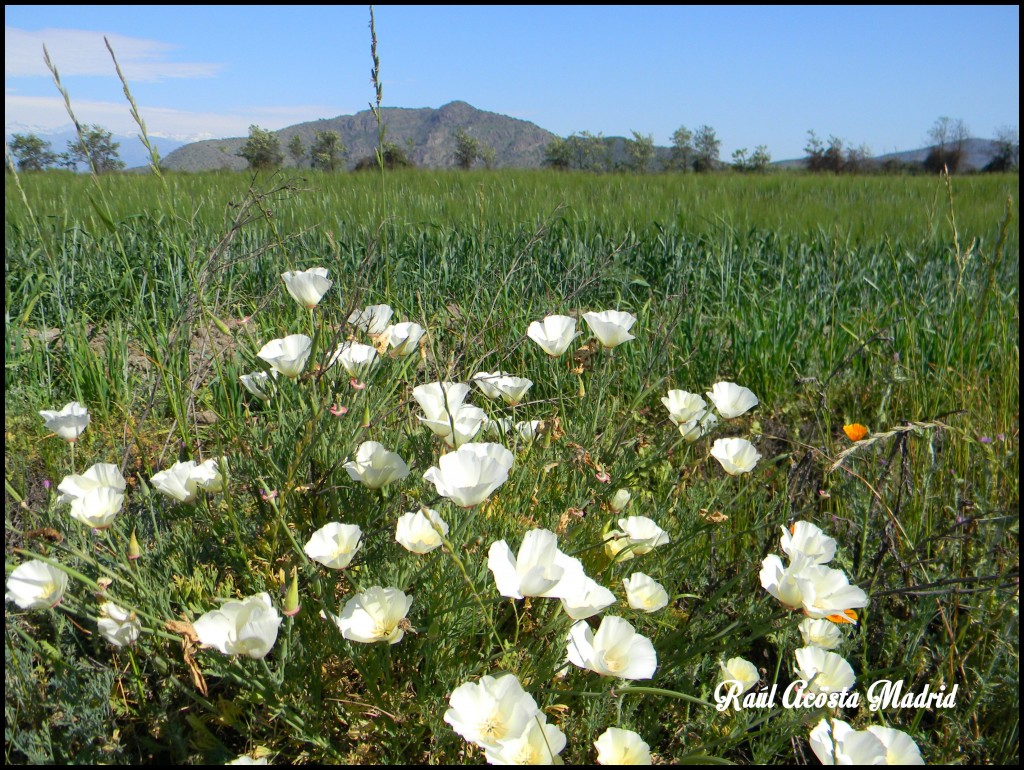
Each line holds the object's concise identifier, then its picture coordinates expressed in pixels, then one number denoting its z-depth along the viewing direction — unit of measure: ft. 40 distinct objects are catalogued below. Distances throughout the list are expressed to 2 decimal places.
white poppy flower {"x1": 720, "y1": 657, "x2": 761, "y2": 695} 3.94
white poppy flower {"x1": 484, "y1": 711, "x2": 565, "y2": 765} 3.02
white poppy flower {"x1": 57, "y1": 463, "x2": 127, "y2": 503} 3.86
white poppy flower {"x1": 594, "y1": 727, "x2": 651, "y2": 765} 3.23
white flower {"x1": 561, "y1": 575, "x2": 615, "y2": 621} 3.34
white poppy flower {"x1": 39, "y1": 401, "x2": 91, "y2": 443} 4.30
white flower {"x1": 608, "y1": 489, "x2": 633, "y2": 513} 4.53
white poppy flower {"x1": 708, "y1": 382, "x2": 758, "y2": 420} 4.92
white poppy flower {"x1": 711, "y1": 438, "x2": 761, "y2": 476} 4.64
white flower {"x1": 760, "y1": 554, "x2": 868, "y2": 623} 3.50
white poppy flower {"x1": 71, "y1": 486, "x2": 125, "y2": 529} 3.61
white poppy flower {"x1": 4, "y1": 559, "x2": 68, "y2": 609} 3.43
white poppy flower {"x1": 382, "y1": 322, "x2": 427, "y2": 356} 4.81
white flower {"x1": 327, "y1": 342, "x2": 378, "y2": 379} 4.57
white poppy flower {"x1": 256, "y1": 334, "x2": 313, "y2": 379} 4.17
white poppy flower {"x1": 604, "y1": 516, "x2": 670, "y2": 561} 4.24
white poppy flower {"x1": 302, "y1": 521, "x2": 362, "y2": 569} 3.63
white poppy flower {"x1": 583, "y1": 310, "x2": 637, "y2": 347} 4.94
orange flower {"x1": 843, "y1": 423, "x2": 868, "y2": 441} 6.46
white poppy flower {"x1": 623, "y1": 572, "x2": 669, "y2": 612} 4.05
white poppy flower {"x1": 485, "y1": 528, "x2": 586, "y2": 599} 3.23
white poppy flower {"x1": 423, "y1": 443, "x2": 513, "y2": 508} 3.39
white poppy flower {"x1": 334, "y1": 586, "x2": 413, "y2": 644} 3.43
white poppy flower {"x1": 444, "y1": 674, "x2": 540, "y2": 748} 3.06
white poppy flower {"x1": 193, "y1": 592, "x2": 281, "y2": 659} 3.07
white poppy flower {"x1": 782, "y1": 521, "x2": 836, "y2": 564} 3.93
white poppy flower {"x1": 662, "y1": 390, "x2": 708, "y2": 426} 4.77
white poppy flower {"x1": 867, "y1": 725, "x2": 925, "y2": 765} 3.12
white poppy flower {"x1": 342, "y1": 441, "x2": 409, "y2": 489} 3.84
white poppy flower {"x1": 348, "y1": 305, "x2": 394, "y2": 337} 4.99
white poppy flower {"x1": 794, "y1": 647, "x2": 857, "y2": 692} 3.80
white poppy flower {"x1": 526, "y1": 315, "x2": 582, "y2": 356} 5.05
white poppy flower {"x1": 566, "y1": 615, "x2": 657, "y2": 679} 3.31
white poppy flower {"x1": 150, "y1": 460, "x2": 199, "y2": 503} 3.93
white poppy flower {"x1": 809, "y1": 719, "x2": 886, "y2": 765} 3.01
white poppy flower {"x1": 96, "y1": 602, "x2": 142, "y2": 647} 3.45
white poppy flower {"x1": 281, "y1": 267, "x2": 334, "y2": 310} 4.54
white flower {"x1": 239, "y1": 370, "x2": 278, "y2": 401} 4.76
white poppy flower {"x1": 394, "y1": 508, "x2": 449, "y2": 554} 3.56
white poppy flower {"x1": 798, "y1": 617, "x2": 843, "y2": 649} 4.05
